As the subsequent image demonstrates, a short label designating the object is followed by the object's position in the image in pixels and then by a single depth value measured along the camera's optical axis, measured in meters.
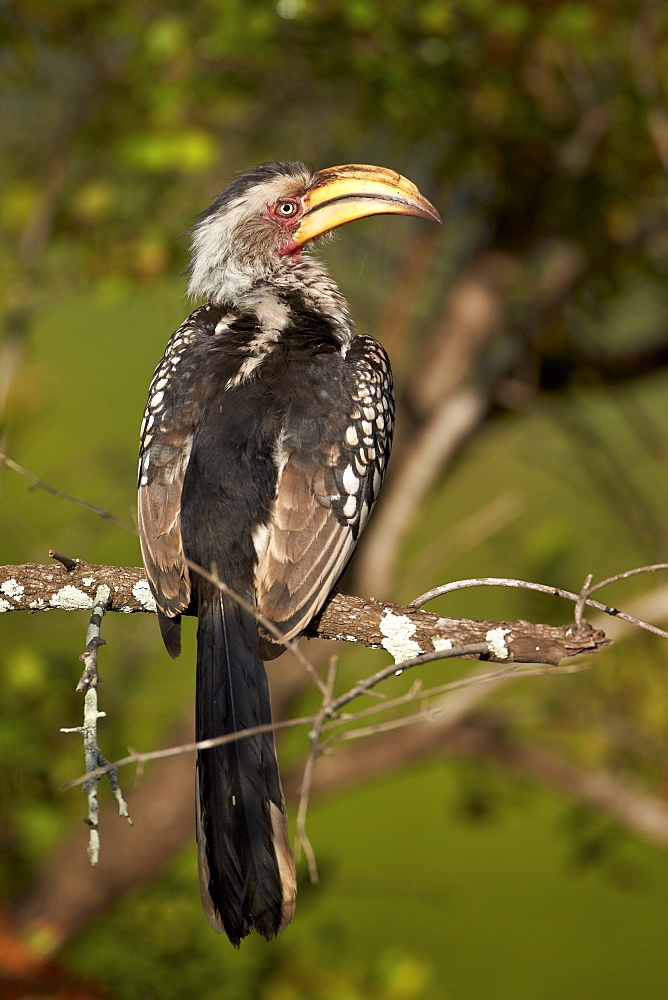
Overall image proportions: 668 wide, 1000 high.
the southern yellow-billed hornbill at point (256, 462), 8.64
